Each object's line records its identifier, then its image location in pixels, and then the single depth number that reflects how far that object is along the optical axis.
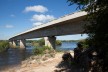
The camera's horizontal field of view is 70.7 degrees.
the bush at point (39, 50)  13.00
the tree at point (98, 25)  4.83
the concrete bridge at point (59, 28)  11.43
